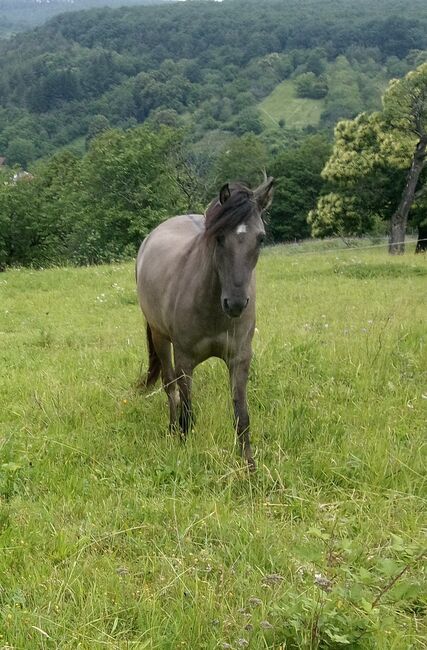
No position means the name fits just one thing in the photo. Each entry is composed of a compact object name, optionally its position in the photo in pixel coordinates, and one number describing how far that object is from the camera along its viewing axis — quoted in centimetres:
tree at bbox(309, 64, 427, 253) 2473
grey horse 404
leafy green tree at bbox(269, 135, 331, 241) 6231
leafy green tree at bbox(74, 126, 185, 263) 3731
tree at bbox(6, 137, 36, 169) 10694
